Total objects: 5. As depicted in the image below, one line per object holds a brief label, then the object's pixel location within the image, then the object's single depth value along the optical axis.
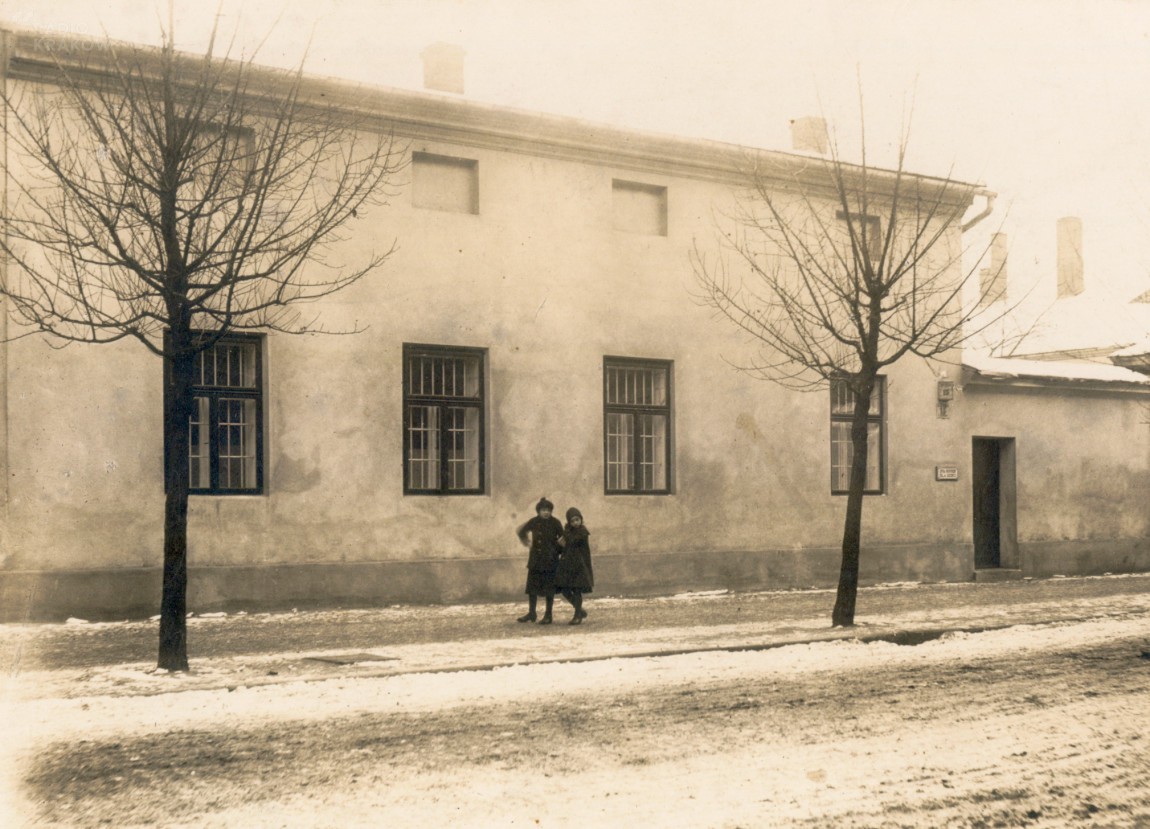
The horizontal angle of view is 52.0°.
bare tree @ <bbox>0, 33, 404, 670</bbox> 9.23
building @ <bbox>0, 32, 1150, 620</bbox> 12.98
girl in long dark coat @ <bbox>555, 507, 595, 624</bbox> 12.97
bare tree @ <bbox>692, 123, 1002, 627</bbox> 17.41
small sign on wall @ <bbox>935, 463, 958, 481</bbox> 19.53
